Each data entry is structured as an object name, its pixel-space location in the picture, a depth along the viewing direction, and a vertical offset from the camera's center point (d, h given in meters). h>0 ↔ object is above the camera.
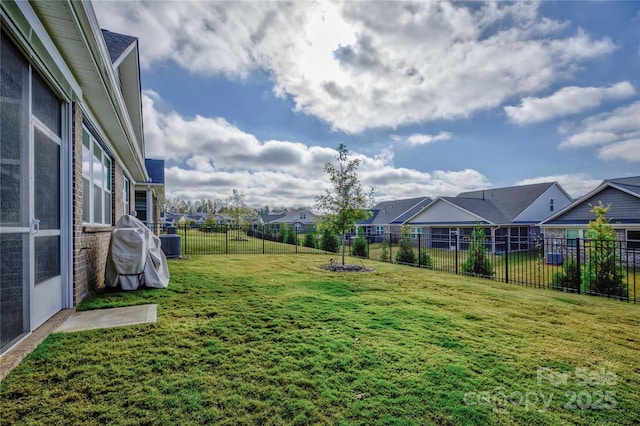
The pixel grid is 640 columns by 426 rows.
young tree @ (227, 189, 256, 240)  33.03 +0.91
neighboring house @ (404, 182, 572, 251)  24.56 +0.36
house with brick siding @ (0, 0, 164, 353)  2.67 +0.78
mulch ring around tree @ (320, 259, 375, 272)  10.21 -1.80
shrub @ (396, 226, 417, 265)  13.38 -1.64
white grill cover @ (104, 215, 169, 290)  5.60 -0.78
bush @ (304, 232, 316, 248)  21.20 -1.68
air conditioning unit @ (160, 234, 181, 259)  11.70 -1.06
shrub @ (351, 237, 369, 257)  16.27 -1.67
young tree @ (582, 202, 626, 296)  7.71 -1.52
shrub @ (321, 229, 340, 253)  19.26 -1.74
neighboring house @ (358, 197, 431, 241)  34.25 +0.22
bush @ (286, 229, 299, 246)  23.22 -1.64
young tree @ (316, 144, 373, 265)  11.01 +0.82
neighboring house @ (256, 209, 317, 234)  62.36 -0.01
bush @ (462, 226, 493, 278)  10.57 -1.57
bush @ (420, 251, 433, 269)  12.57 -1.92
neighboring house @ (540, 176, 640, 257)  15.92 +0.03
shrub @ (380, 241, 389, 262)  14.90 -2.05
